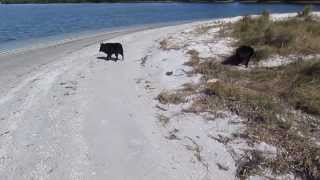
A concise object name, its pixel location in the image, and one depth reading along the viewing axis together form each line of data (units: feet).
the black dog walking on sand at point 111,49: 30.90
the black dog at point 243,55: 25.71
